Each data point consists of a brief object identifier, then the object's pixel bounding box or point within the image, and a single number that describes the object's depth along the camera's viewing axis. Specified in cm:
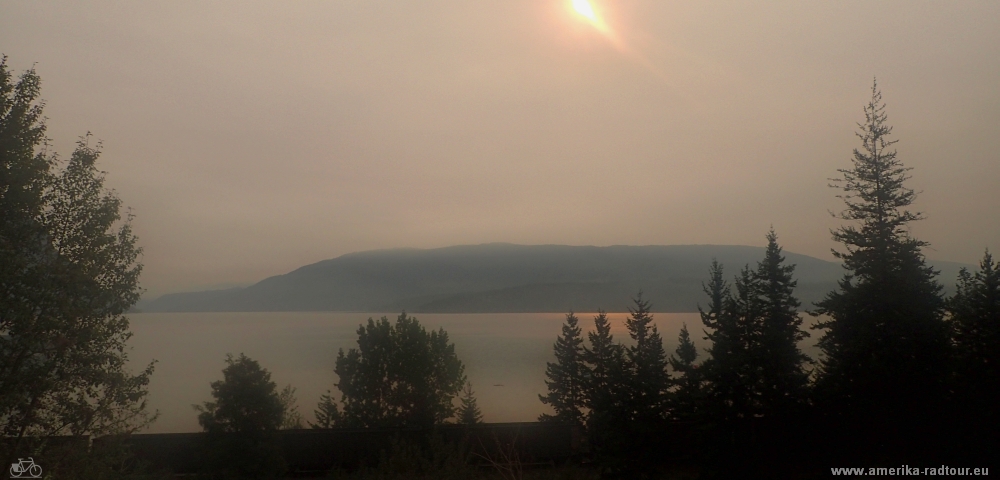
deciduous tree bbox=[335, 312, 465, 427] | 4688
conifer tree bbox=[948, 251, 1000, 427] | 1939
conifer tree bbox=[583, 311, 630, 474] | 1933
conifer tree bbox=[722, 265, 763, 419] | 2134
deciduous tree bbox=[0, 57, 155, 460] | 1256
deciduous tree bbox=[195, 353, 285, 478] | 2598
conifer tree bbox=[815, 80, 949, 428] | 2053
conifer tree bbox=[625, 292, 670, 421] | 2080
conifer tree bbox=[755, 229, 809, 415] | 2172
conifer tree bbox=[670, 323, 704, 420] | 2159
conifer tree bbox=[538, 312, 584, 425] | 4778
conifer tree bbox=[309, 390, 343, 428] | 4697
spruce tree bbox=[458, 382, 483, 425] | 4752
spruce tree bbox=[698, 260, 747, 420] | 2125
